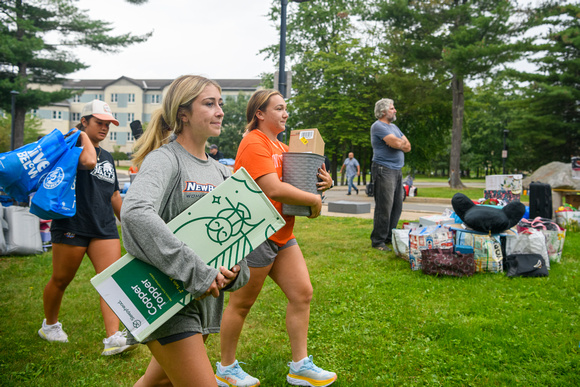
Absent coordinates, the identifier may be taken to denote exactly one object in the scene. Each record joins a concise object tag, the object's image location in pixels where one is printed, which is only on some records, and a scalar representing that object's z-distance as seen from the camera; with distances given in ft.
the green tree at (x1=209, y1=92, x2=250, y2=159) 192.85
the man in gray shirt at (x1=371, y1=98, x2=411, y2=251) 22.29
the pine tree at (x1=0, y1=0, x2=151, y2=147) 78.89
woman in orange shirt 9.71
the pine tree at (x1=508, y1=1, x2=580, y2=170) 86.27
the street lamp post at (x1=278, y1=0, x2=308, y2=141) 26.81
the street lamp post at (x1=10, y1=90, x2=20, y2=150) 79.19
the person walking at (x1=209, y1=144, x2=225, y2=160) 31.43
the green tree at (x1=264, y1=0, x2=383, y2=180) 94.17
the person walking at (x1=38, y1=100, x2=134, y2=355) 12.20
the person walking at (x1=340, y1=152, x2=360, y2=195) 70.74
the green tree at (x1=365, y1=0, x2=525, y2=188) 69.00
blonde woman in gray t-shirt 5.70
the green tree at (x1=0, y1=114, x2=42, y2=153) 134.73
